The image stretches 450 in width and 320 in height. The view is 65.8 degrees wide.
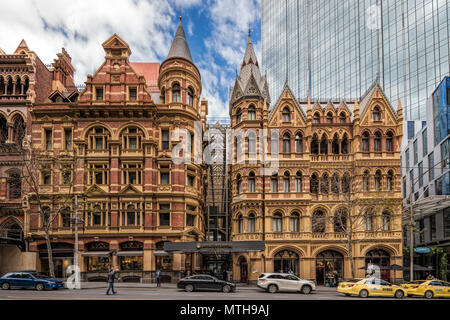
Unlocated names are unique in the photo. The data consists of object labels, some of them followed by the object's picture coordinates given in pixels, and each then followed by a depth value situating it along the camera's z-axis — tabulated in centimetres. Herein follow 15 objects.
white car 2591
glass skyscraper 7188
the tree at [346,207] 3472
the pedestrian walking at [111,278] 2168
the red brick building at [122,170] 3466
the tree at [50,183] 3466
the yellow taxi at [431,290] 2486
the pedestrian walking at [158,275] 2922
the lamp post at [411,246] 2677
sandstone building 3547
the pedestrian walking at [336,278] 3412
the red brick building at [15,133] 3566
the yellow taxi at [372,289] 2372
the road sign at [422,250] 4098
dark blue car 2441
